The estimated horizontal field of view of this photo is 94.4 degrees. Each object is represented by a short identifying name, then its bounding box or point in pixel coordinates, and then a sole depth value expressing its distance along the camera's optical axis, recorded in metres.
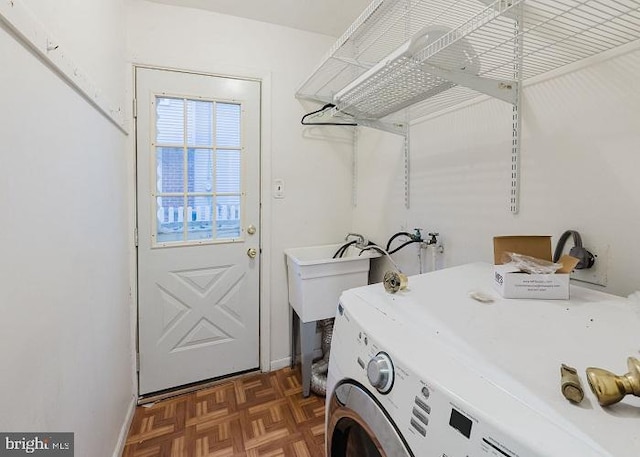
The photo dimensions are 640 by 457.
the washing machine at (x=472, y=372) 0.39
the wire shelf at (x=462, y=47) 0.85
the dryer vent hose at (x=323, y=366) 1.91
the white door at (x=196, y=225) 1.85
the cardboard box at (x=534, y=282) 0.80
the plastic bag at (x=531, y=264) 0.82
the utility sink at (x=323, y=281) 1.81
